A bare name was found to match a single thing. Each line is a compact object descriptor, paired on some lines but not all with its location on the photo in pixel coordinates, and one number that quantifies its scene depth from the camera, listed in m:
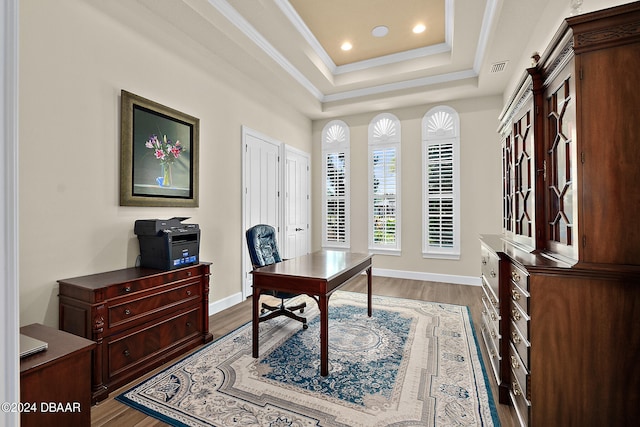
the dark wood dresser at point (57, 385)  1.39
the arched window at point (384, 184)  5.65
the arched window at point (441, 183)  5.21
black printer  2.67
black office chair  3.11
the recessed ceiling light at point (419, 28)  3.93
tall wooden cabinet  1.42
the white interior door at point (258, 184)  4.35
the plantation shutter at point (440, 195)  5.25
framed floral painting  2.76
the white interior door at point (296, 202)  5.42
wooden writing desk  2.35
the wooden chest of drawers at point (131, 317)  2.07
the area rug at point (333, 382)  1.89
